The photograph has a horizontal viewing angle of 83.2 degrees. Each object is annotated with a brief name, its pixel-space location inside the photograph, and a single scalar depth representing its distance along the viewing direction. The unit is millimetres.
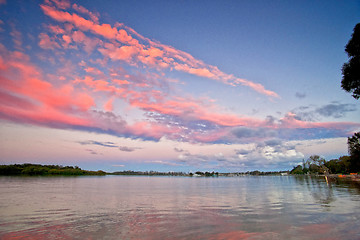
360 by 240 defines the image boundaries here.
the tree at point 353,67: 19078
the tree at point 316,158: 133075
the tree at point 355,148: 64431
